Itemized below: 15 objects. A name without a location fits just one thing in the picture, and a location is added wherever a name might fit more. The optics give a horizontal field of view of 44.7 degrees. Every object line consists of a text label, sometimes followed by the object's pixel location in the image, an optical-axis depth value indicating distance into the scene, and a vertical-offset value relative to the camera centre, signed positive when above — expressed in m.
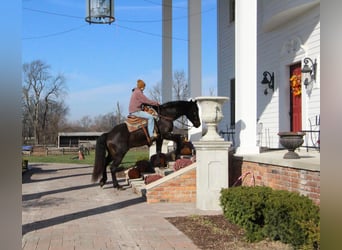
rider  10.27 +0.53
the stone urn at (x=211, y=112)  8.38 +0.31
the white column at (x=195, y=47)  12.84 +2.52
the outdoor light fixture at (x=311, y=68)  10.12 +1.44
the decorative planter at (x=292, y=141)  6.90 -0.23
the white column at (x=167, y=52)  15.20 +2.77
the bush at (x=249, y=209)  5.93 -1.21
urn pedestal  8.09 -0.83
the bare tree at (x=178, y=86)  36.83 +3.69
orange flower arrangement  11.09 +1.16
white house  8.85 +1.63
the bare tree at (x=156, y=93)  40.11 +3.41
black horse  10.28 -0.25
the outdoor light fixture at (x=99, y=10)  10.12 +2.85
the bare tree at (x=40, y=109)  52.28 +2.55
